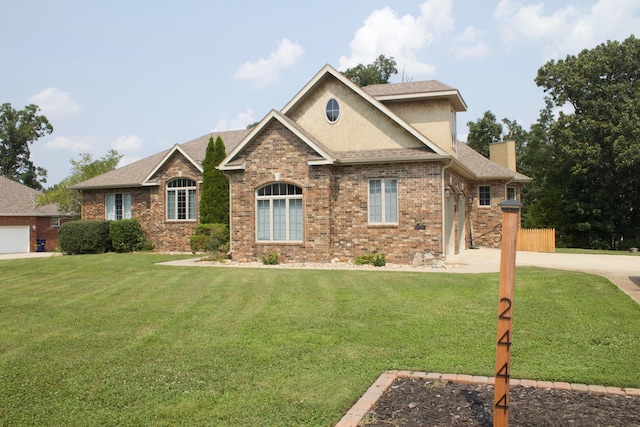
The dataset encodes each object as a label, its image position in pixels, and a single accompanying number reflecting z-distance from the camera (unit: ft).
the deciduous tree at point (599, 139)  93.86
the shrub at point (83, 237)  77.15
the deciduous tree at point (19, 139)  191.40
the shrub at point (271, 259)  57.57
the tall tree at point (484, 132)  152.35
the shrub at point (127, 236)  78.23
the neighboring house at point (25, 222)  114.42
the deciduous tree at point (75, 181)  101.09
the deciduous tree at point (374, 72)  143.13
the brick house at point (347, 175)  55.57
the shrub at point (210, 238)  68.28
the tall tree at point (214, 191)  73.15
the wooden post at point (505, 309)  13.33
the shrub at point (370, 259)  54.75
